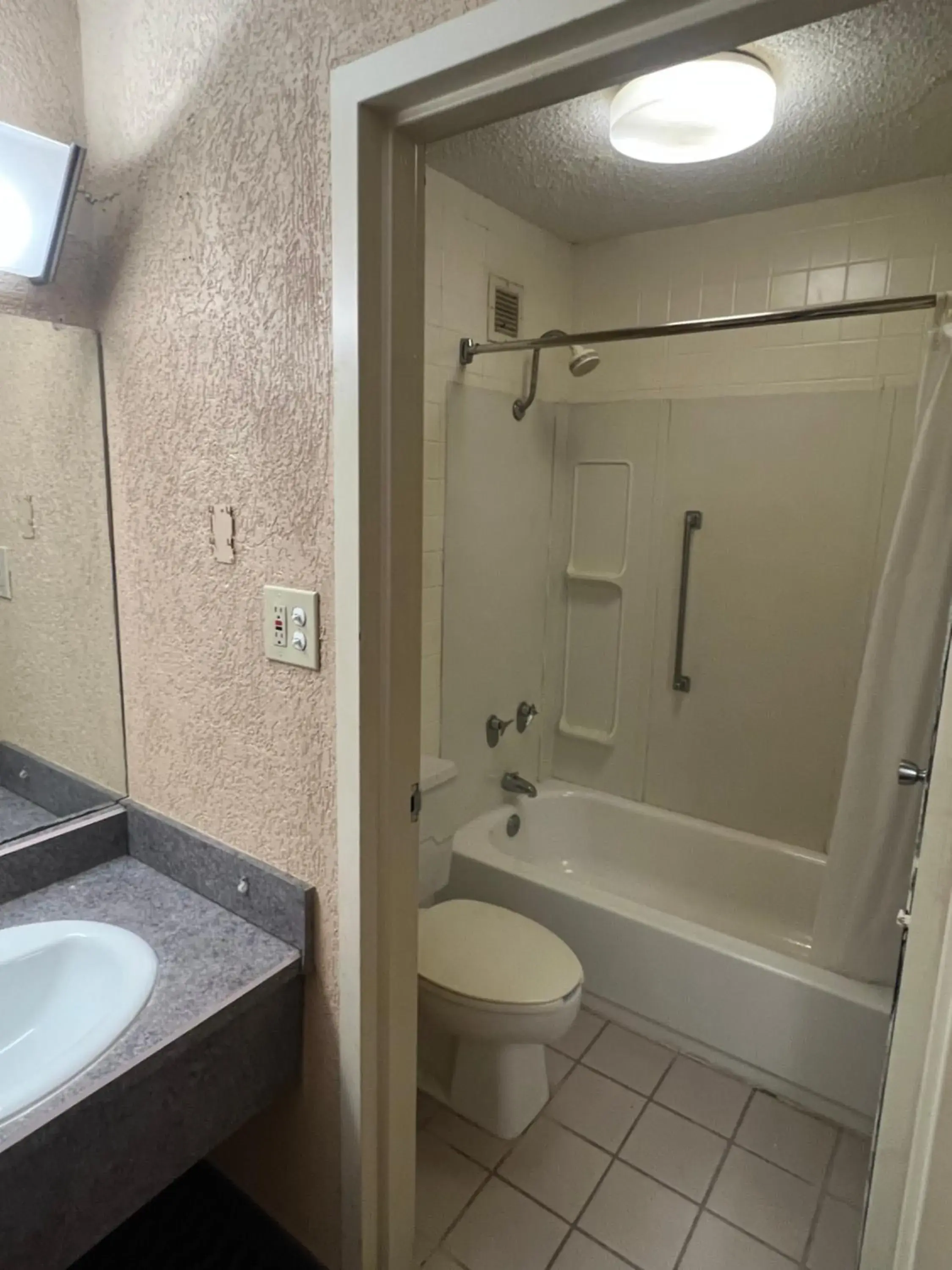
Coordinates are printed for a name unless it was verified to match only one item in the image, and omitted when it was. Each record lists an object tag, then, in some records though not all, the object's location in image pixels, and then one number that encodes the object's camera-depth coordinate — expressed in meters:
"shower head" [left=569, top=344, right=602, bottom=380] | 2.16
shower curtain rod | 1.67
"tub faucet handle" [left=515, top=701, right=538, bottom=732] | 2.62
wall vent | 2.27
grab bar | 2.48
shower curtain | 1.71
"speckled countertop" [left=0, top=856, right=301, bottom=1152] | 0.95
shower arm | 2.34
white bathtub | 1.79
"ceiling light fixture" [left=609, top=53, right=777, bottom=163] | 1.48
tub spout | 2.58
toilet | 1.65
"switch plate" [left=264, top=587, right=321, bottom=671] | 1.10
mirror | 1.31
